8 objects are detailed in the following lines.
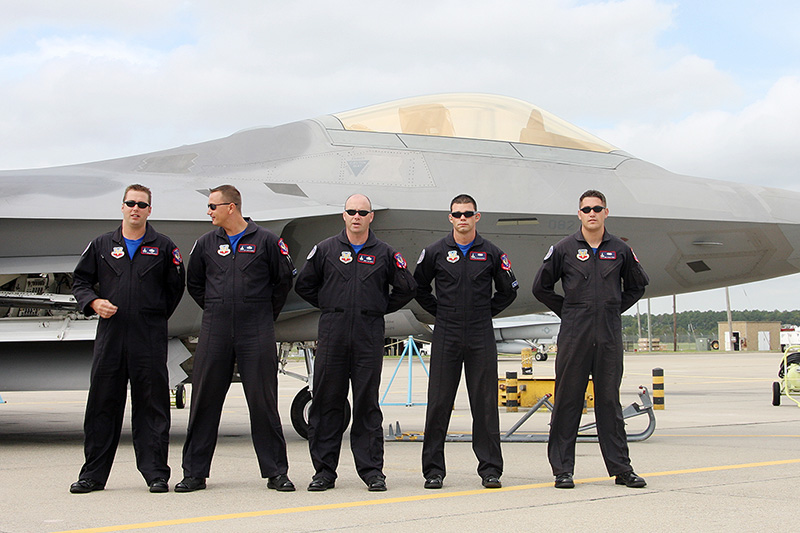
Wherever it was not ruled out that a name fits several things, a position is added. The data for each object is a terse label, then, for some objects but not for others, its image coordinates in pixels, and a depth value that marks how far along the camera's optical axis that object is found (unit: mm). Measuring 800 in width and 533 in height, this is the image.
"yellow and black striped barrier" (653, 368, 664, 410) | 12250
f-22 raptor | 7316
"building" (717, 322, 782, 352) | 69062
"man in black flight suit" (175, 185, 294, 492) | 5094
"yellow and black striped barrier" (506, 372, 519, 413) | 12102
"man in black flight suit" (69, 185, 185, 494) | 5129
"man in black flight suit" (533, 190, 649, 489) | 5133
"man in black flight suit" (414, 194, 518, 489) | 5156
